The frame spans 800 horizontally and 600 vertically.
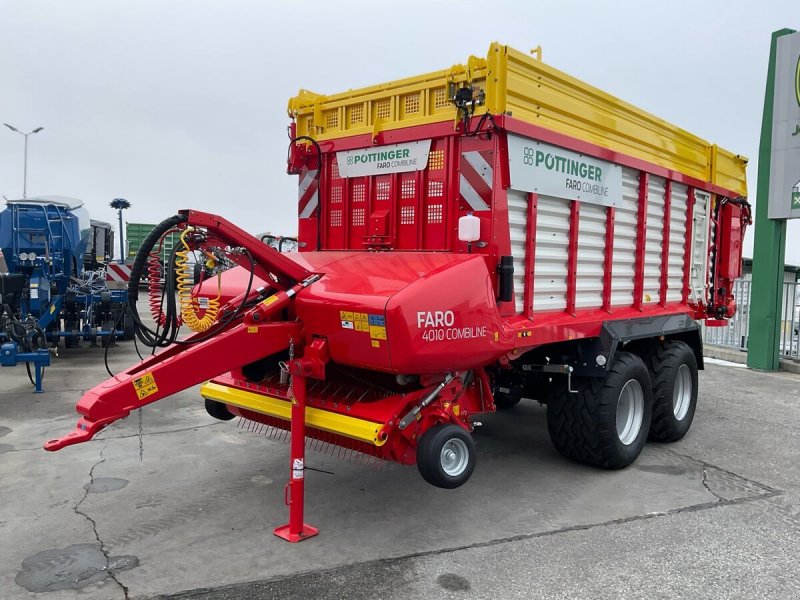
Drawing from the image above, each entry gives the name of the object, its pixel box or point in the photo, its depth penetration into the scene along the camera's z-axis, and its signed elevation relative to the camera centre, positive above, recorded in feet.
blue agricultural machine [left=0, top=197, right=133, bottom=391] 24.76 -0.75
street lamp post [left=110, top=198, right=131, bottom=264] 58.69 +6.00
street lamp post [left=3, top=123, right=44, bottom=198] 92.22 +12.45
